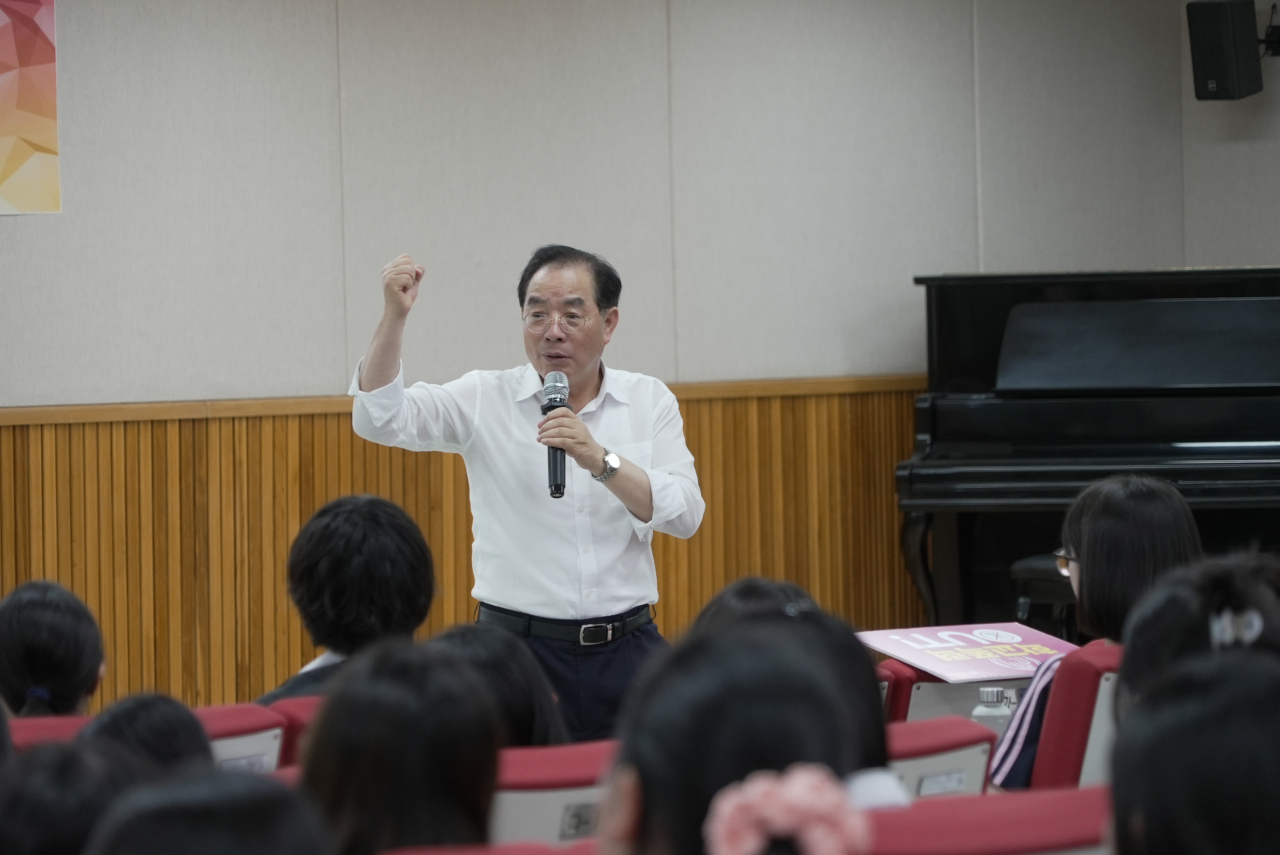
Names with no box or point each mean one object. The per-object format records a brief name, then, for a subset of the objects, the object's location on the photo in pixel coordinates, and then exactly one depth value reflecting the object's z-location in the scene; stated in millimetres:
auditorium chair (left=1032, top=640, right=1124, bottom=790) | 5977
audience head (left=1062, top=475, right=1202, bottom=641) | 6183
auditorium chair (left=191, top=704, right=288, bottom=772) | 5722
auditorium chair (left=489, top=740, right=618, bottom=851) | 5482
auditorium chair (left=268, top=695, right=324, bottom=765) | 5789
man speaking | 6479
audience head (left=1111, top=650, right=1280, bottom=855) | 4104
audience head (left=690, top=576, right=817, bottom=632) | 5802
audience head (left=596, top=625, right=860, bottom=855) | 3998
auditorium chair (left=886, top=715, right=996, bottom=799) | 5630
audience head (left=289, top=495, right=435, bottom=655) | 5996
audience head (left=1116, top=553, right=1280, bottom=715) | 5484
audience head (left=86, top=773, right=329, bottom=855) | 3843
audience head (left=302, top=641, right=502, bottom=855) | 4727
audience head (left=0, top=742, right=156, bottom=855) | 4463
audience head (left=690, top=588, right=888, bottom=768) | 5422
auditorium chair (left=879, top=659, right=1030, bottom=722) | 6381
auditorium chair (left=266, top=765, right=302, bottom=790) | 5389
